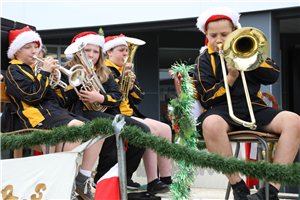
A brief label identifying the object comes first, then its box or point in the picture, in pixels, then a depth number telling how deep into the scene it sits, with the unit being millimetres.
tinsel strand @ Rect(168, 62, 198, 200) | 4482
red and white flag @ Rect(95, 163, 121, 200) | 4288
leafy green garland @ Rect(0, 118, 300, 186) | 4182
